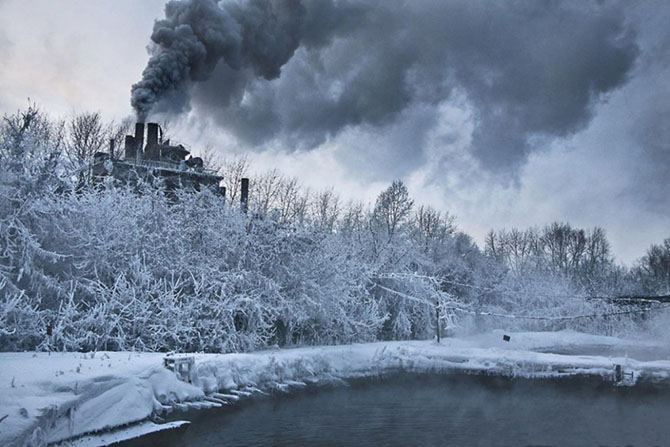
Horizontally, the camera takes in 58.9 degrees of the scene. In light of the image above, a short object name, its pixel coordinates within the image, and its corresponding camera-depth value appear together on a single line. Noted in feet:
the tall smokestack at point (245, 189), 141.28
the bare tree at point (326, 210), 168.47
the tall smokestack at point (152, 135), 130.72
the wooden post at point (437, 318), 103.38
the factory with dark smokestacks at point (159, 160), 123.44
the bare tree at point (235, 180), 156.15
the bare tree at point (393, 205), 182.09
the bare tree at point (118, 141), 142.80
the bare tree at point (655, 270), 197.67
